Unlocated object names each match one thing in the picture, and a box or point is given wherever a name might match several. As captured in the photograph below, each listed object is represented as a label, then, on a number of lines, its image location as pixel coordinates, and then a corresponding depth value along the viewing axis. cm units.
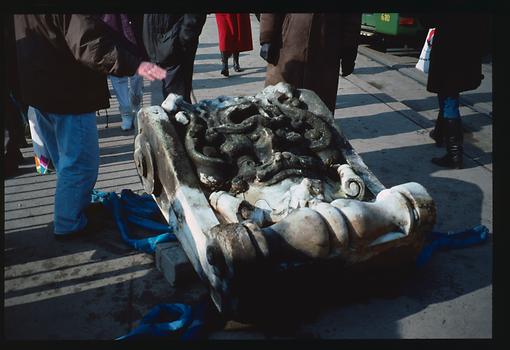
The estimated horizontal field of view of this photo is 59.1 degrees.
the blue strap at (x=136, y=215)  327
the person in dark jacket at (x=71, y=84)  281
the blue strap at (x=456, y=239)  324
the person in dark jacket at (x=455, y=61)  424
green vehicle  927
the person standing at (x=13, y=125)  358
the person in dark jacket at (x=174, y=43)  457
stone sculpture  238
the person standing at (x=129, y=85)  503
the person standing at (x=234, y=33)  689
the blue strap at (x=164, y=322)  243
